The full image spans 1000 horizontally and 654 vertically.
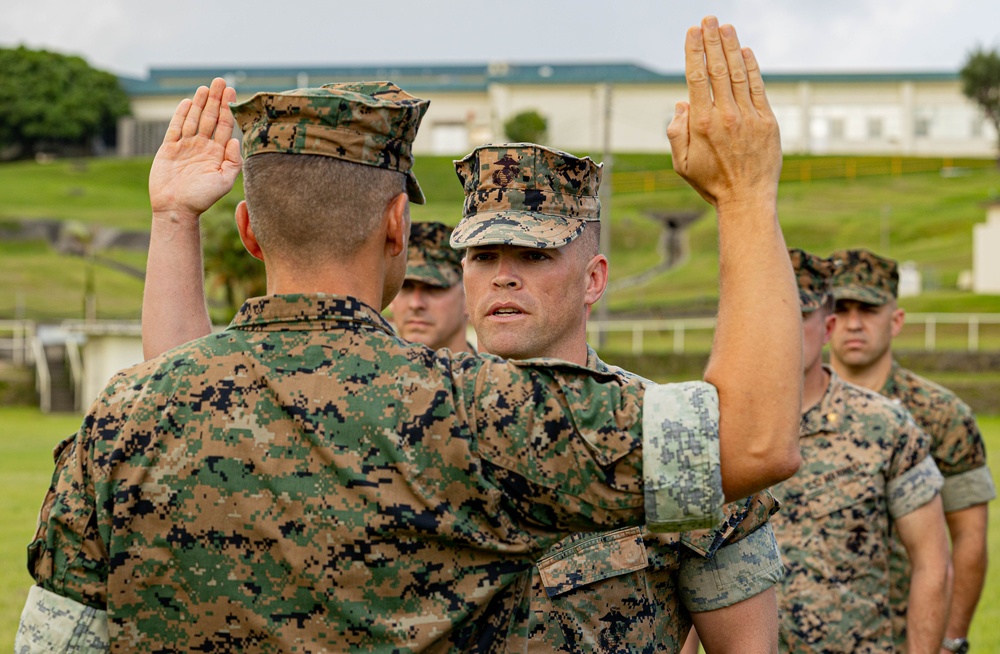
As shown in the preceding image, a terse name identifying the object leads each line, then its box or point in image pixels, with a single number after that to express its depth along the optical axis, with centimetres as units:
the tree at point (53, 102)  8494
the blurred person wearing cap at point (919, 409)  682
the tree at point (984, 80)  7019
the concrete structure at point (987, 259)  4353
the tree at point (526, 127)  7226
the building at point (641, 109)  7862
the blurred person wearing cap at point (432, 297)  691
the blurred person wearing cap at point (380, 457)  226
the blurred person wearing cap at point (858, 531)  559
